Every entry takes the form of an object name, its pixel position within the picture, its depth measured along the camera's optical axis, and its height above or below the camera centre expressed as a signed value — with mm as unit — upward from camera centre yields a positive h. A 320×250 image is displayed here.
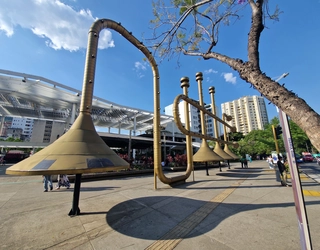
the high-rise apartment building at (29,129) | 35938 +16676
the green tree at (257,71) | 1631 +1429
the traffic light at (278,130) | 6422 +1112
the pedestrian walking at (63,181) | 7551 -1021
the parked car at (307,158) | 31273 -617
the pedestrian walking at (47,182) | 7032 -980
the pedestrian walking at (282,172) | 7833 -898
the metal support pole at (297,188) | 1876 -422
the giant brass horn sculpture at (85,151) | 2797 +215
